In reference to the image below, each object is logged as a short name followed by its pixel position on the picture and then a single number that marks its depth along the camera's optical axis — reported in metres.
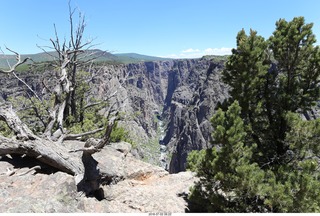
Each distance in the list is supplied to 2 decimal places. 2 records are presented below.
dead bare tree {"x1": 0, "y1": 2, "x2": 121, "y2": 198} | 10.78
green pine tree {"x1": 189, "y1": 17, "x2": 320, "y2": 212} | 9.45
